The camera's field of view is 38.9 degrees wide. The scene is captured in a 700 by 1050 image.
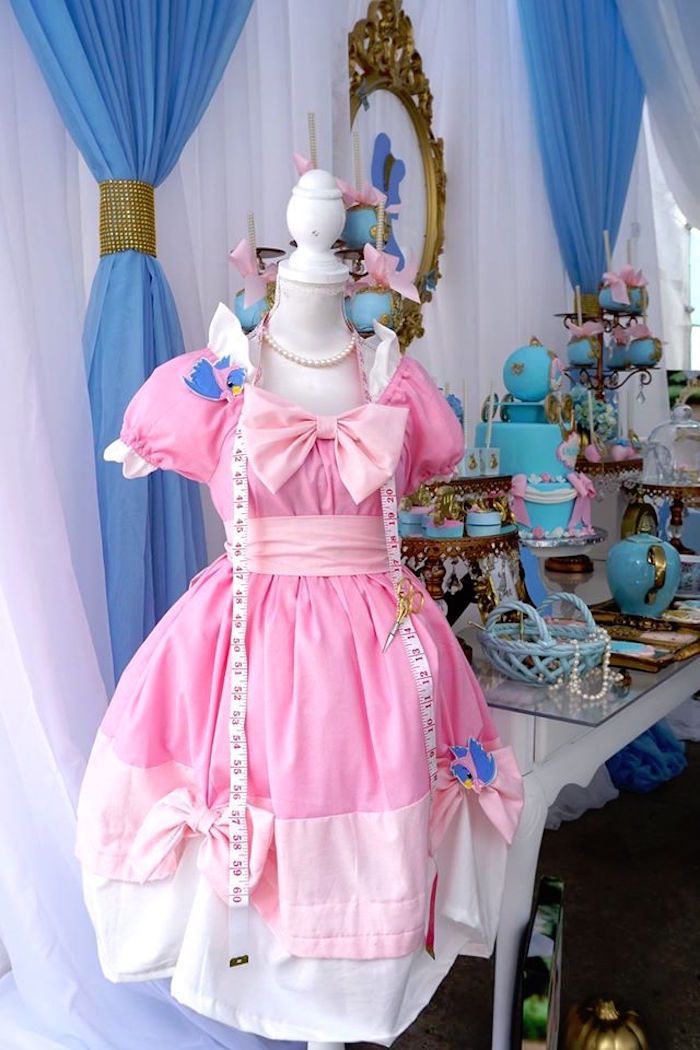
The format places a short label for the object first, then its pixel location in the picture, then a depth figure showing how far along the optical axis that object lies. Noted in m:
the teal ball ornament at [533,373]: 1.91
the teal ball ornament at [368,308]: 1.35
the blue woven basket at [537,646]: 1.35
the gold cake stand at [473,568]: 1.54
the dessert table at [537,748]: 1.22
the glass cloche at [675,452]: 2.27
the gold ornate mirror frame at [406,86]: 1.89
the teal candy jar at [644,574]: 1.67
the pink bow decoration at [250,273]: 1.24
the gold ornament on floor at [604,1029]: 1.43
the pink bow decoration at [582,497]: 1.90
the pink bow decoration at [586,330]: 2.37
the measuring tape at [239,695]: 0.89
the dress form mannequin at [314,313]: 0.99
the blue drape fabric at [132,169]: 1.30
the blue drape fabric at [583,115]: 2.43
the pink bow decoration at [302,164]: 1.28
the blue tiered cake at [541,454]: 1.87
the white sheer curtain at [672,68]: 2.66
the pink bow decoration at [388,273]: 1.16
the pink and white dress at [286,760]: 0.90
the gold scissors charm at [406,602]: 0.98
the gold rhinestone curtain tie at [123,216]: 1.35
